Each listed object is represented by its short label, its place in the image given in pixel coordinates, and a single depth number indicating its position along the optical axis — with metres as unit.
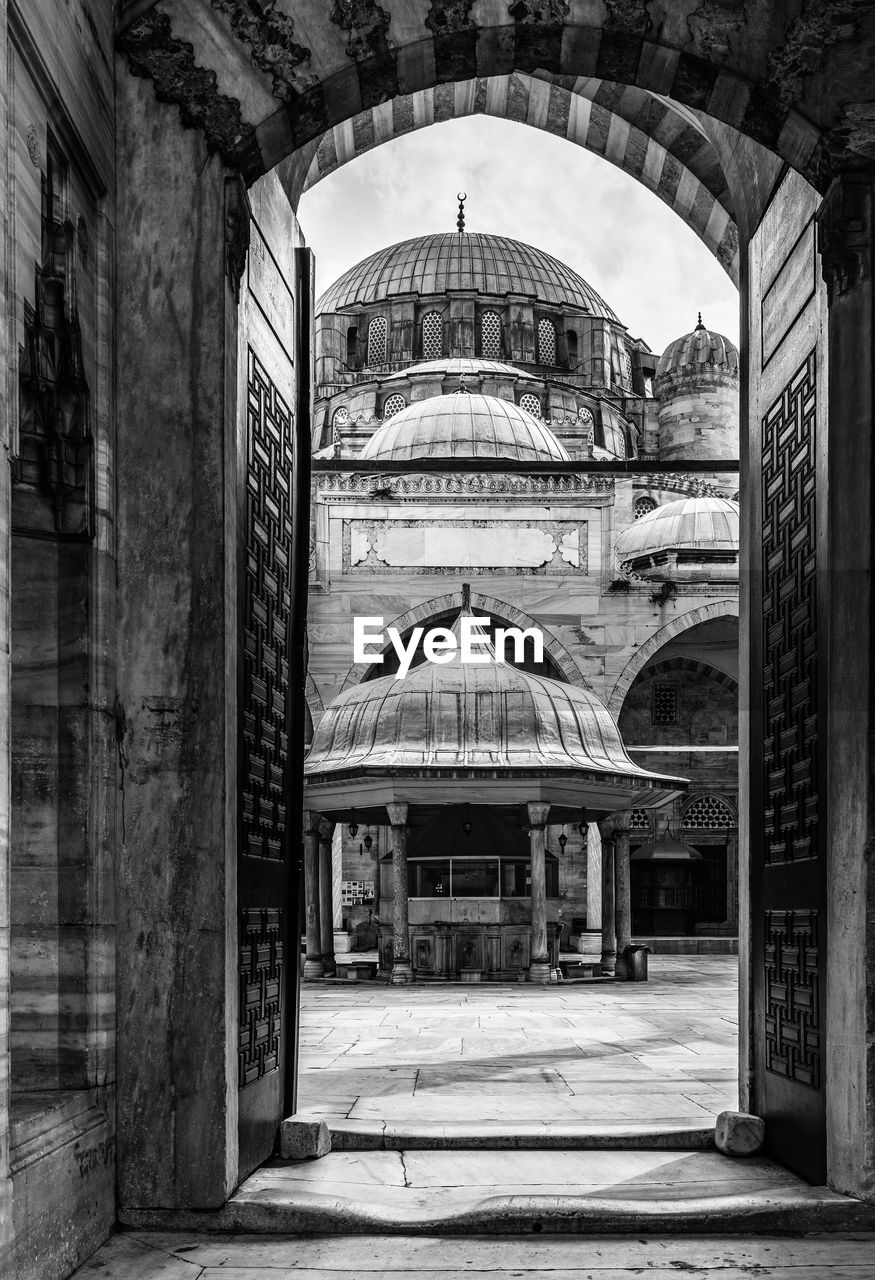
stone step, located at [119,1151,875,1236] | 3.84
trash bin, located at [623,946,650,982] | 16.92
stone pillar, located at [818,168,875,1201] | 3.88
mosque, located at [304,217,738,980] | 16.81
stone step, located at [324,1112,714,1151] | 4.93
